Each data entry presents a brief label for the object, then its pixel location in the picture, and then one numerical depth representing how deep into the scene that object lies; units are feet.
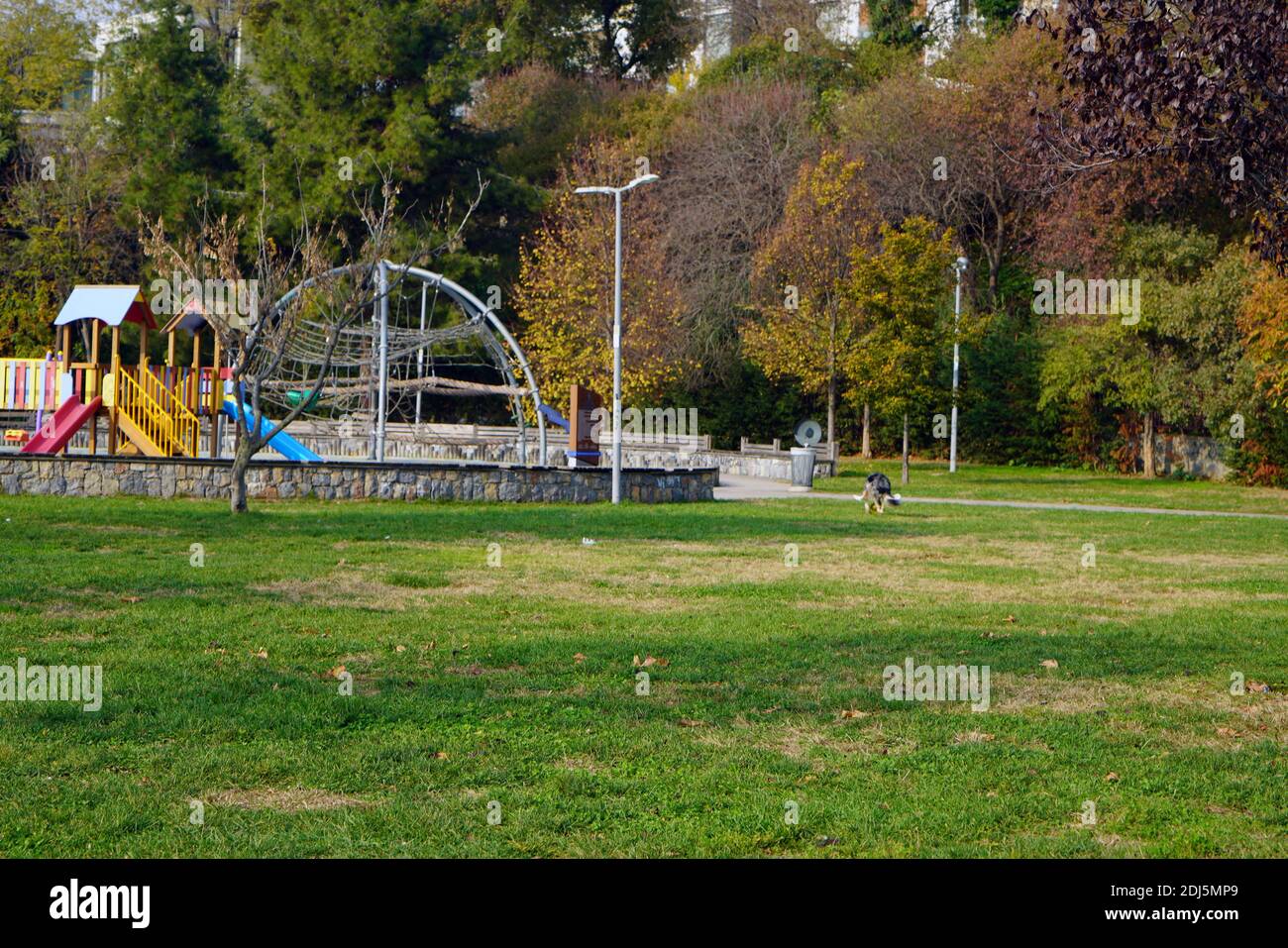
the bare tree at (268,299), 66.87
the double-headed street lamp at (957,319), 127.75
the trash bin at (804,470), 106.83
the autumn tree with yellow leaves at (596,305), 146.51
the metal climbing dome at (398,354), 92.94
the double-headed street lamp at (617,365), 82.38
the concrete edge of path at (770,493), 90.38
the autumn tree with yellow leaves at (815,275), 131.23
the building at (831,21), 186.39
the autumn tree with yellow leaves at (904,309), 112.16
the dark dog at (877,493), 82.74
